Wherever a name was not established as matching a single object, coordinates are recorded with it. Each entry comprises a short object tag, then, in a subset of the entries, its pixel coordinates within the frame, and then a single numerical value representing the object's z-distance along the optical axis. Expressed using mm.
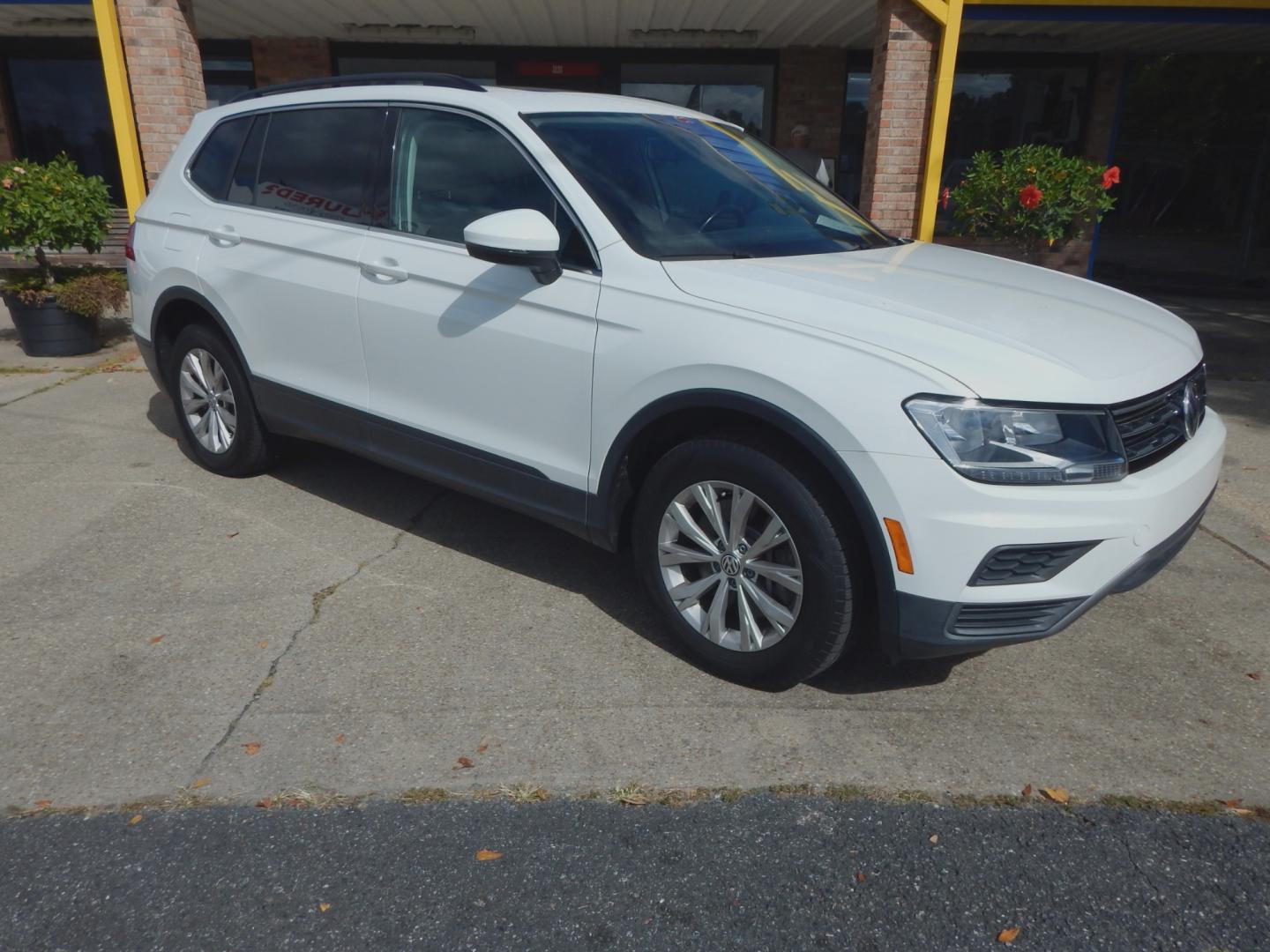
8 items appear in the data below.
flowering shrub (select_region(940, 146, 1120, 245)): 8094
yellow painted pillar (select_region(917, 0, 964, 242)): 7891
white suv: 2594
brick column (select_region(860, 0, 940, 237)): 8016
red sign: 12648
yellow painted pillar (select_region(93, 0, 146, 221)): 7848
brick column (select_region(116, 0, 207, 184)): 7875
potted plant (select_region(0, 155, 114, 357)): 7508
